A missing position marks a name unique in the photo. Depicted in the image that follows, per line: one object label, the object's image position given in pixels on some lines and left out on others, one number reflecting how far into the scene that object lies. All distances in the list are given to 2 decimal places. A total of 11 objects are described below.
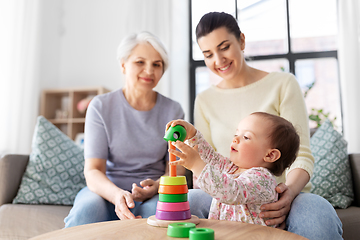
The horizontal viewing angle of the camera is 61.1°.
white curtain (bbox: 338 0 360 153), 3.28
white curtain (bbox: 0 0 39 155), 3.36
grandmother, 1.49
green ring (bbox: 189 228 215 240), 0.66
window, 3.80
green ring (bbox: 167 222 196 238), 0.72
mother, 1.30
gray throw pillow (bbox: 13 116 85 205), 1.84
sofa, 1.58
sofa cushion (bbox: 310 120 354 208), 1.80
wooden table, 0.74
